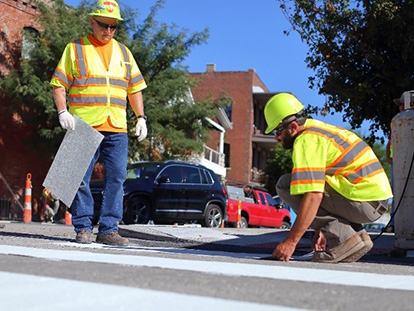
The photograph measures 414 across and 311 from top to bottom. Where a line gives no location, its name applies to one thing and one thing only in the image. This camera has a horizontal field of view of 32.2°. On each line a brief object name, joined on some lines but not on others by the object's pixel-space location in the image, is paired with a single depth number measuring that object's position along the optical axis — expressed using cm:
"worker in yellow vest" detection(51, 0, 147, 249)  641
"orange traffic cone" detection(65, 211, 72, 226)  1970
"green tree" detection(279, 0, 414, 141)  1573
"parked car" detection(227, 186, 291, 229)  2136
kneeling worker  481
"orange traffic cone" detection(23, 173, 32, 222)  1862
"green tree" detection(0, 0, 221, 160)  2486
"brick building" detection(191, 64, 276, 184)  5131
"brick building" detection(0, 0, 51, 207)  2692
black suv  1479
